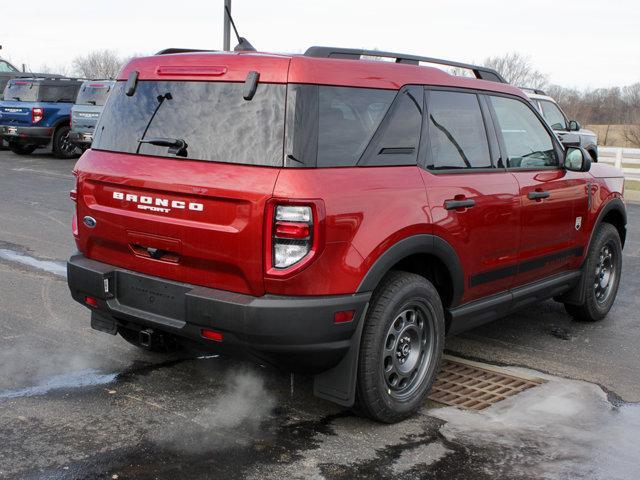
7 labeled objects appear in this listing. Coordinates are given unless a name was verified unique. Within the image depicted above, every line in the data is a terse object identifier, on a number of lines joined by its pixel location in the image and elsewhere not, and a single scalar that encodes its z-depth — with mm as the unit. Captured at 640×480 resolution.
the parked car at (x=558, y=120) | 14805
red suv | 3531
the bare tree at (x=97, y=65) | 68250
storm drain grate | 4444
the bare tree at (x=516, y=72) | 54062
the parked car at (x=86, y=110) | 18750
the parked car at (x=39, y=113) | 19848
